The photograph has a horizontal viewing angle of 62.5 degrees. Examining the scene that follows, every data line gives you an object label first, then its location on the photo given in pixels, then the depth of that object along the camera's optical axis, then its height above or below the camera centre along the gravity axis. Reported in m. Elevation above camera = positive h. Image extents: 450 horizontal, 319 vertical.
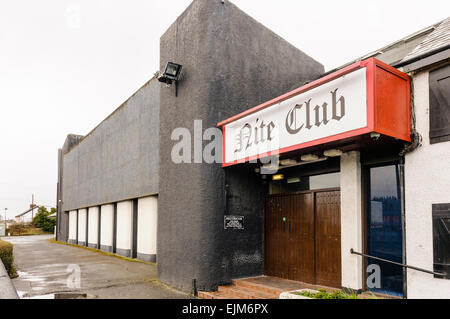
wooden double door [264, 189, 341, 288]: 7.68 -0.96
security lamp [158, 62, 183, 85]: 9.73 +3.19
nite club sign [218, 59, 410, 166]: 5.71 +1.44
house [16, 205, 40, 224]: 93.22 -5.21
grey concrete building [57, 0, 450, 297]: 6.11 +0.71
